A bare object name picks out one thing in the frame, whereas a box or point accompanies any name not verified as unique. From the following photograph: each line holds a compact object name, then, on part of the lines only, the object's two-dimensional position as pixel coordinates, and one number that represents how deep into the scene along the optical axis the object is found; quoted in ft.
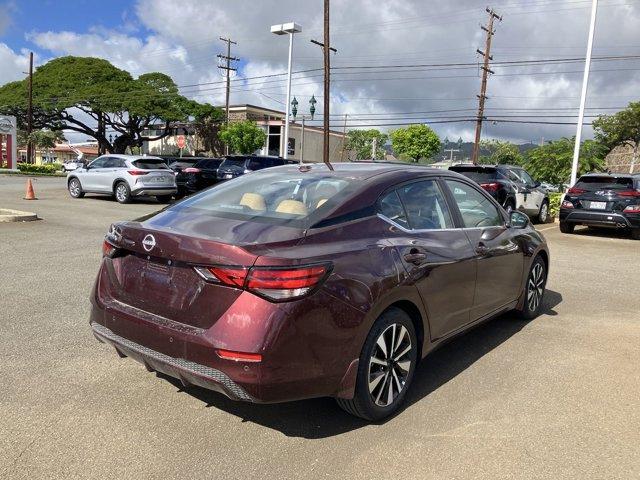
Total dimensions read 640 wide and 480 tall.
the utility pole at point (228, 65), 164.72
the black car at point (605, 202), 41.57
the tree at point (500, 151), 274.77
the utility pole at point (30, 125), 156.04
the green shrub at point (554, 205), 60.36
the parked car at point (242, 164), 59.11
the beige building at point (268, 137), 217.36
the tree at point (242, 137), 186.60
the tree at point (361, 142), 247.29
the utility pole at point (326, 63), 74.08
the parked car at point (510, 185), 46.55
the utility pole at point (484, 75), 109.40
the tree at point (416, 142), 275.80
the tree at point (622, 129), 167.63
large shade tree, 178.29
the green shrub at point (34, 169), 129.49
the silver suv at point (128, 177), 56.24
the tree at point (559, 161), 106.11
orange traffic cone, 57.75
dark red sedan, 9.25
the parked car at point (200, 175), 63.21
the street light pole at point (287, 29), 76.81
